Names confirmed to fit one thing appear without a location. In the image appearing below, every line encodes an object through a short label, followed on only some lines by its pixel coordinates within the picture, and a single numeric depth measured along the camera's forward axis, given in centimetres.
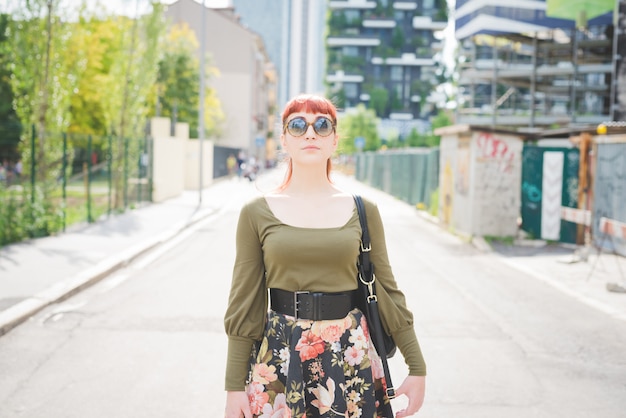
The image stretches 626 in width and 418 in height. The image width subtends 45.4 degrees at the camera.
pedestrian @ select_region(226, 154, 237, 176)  5406
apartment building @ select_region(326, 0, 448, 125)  10719
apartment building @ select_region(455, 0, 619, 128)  5066
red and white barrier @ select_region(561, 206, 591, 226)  1369
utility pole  2771
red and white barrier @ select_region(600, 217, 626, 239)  1079
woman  259
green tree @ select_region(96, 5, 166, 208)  2248
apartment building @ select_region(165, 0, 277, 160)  7056
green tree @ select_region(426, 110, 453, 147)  8394
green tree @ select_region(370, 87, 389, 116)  10506
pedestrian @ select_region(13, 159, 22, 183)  1896
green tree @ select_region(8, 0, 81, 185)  1549
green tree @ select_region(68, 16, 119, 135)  3656
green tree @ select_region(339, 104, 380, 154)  8419
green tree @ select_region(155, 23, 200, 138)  4459
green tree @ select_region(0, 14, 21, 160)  3088
